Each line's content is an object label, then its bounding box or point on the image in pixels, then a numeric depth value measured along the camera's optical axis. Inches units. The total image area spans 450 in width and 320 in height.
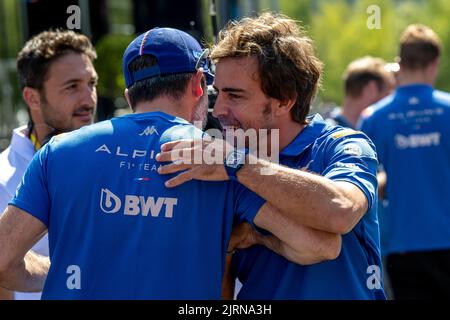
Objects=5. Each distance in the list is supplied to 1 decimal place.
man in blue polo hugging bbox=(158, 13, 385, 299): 190.7
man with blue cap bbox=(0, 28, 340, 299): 190.7
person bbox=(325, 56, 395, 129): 569.9
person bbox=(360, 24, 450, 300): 480.7
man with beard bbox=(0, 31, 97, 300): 318.0
